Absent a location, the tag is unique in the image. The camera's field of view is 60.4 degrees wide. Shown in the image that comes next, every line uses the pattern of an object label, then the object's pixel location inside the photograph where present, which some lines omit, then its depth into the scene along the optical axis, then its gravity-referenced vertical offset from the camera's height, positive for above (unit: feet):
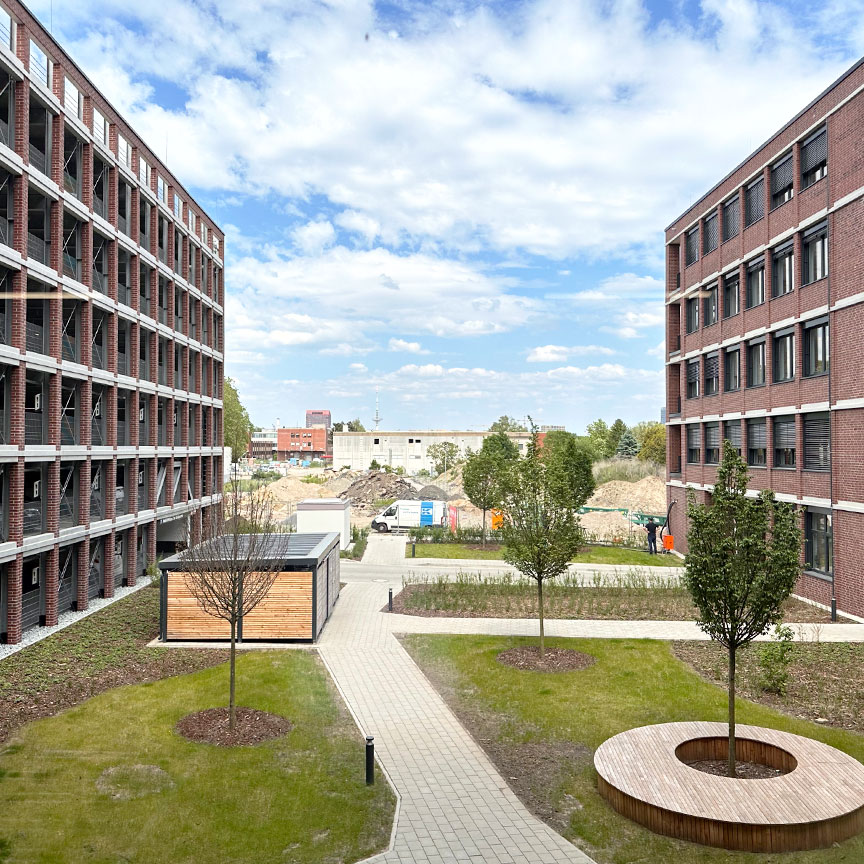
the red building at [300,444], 550.77 +6.90
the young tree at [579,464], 114.62 -1.54
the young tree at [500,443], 196.39 +2.92
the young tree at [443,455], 339.36 -0.56
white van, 135.23 -11.33
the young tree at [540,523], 54.13 -5.03
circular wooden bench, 27.07 -13.47
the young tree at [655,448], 249.34 +2.28
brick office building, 68.69 +14.42
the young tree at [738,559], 32.35 -4.60
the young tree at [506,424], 354.02 +14.39
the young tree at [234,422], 270.26 +11.29
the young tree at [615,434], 326.24 +8.92
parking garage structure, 59.72 +11.72
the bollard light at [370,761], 32.73 -13.60
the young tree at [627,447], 295.07 +3.04
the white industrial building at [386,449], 370.53 +2.57
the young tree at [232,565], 41.37 -6.85
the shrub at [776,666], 45.75 -13.28
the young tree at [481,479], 118.42 -4.05
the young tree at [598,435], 324.15 +9.43
